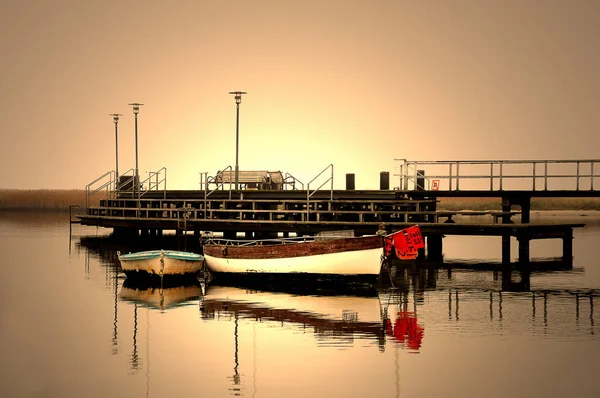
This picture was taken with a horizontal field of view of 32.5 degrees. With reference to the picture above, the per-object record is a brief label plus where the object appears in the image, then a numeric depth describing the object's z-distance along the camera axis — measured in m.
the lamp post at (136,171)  71.65
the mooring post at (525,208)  51.74
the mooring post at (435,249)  51.88
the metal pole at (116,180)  77.42
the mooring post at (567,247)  52.44
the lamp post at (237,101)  60.25
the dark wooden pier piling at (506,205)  51.28
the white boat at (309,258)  37.38
